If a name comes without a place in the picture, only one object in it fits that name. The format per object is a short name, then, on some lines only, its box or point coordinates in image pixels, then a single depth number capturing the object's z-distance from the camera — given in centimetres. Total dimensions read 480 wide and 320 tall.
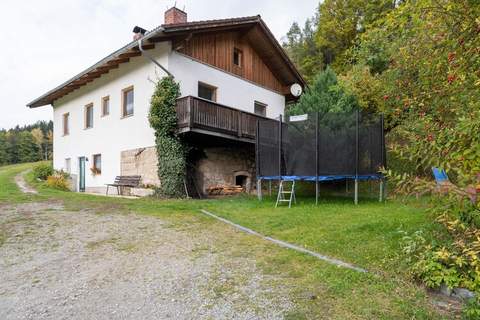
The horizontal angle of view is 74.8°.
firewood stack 1196
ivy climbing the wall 1041
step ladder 806
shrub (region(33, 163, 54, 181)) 1780
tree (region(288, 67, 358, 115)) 1139
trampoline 807
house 1080
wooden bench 1184
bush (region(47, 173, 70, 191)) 1470
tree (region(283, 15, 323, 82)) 2369
